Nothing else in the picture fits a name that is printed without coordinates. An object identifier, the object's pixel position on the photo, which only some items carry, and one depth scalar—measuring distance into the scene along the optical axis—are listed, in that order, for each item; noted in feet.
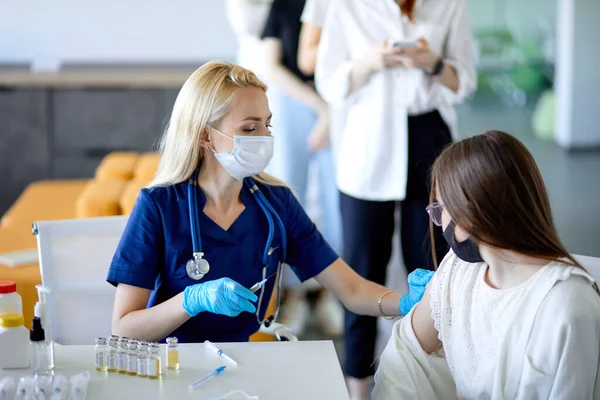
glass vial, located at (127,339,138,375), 7.16
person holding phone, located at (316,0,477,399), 10.53
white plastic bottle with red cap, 7.30
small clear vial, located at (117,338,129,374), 7.18
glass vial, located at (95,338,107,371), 7.24
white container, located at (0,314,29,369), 7.17
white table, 6.96
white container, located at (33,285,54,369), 7.23
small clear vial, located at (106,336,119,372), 7.21
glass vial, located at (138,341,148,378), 7.13
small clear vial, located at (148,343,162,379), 7.13
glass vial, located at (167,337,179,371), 7.23
